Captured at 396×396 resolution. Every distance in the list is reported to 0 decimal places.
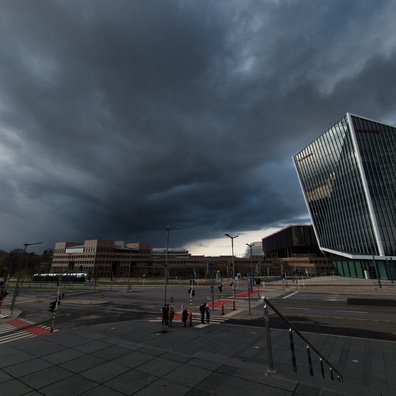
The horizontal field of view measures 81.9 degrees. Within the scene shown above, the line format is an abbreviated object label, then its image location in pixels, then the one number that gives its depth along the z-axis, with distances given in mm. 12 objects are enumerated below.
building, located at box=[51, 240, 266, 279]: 142375
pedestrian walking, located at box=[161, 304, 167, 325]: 17655
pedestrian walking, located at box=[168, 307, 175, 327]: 17406
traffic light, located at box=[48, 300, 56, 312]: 19094
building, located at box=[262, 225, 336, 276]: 128250
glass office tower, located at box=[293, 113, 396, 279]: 65438
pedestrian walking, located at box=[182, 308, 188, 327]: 18347
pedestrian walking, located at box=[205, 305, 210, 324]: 19756
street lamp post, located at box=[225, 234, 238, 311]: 38506
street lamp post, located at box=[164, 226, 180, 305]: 27556
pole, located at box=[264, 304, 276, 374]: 7809
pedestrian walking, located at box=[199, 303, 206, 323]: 19695
